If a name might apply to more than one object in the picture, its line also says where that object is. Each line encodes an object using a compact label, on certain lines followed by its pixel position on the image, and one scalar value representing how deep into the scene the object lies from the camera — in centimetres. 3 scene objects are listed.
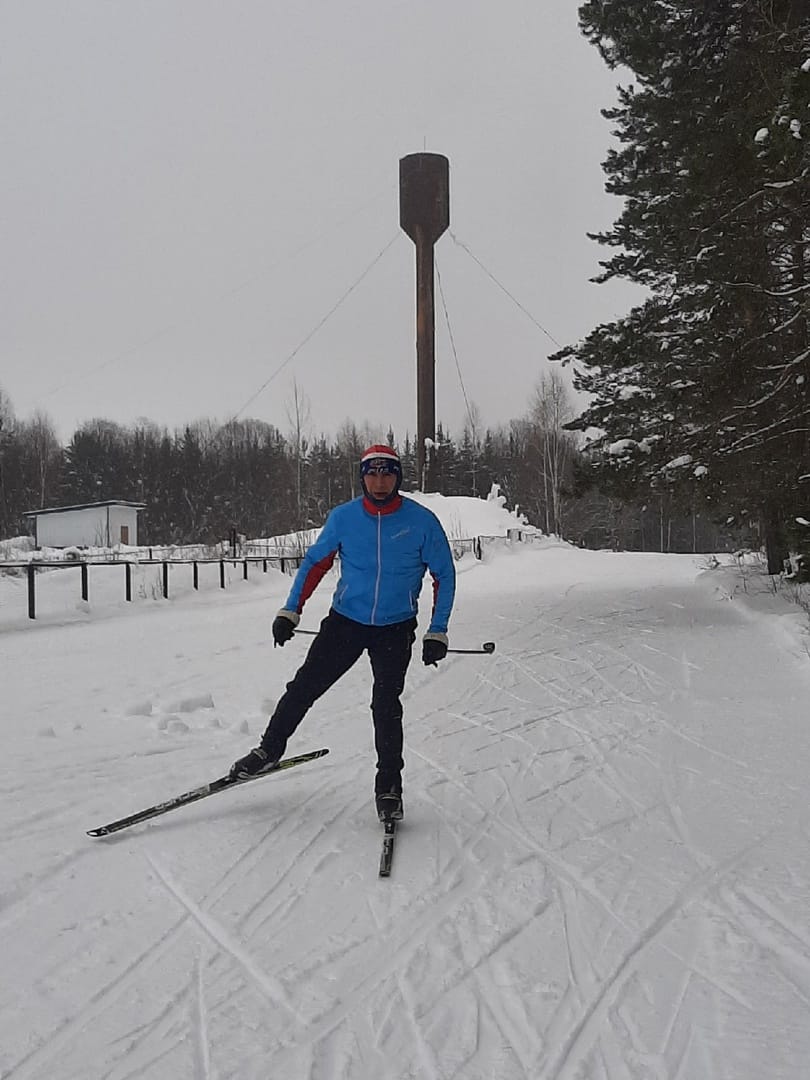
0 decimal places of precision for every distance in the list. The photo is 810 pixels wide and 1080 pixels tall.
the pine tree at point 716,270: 1145
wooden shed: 5044
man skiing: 479
